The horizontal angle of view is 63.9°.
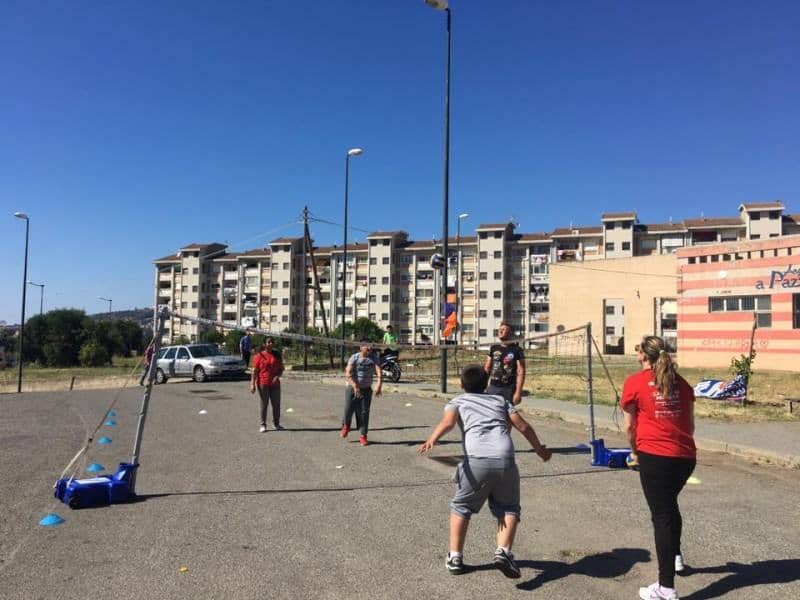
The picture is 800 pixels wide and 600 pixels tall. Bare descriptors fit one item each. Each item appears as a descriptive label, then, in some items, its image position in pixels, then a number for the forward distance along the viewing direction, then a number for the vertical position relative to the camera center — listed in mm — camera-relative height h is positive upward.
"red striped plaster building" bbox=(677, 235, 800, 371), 27391 +1802
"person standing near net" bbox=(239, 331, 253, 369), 28266 -558
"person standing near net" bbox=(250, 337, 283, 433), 12086 -836
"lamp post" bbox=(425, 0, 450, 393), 18562 +4625
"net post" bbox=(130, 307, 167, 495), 7203 -519
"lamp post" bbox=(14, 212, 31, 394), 42662 +3186
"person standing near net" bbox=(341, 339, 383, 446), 10719 -803
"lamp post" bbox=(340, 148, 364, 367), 31656 +7839
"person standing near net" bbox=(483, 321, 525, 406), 8766 -471
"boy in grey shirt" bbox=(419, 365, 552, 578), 4602 -986
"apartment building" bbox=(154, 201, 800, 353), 87625 +10180
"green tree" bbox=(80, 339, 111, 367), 66125 -2570
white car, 26438 -1268
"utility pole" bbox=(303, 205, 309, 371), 29125 +5026
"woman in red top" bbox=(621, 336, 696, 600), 4301 -729
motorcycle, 22000 -1073
